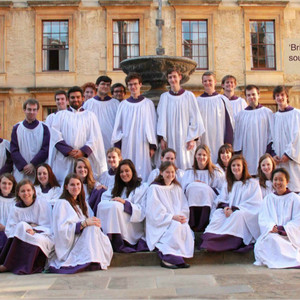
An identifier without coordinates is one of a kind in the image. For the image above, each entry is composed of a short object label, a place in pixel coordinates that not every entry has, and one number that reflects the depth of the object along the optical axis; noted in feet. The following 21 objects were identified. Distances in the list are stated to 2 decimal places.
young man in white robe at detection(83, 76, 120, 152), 28.68
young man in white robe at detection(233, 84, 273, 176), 26.84
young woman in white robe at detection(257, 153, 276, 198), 22.48
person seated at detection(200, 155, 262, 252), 20.57
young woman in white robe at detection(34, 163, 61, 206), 22.82
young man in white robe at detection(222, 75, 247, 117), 28.81
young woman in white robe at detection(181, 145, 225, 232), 22.17
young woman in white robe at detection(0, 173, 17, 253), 21.63
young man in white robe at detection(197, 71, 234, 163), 27.20
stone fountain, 27.45
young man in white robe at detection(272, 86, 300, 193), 25.49
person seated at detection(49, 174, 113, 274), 19.51
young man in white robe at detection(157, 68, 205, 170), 25.91
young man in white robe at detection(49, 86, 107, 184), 25.64
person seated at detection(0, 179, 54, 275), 19.72
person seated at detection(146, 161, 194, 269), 19.95
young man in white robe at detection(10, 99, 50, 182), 25.66
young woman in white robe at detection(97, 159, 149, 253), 21.01
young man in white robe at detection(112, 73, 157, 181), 26.02
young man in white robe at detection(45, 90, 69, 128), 26.63
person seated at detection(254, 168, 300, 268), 19.33
